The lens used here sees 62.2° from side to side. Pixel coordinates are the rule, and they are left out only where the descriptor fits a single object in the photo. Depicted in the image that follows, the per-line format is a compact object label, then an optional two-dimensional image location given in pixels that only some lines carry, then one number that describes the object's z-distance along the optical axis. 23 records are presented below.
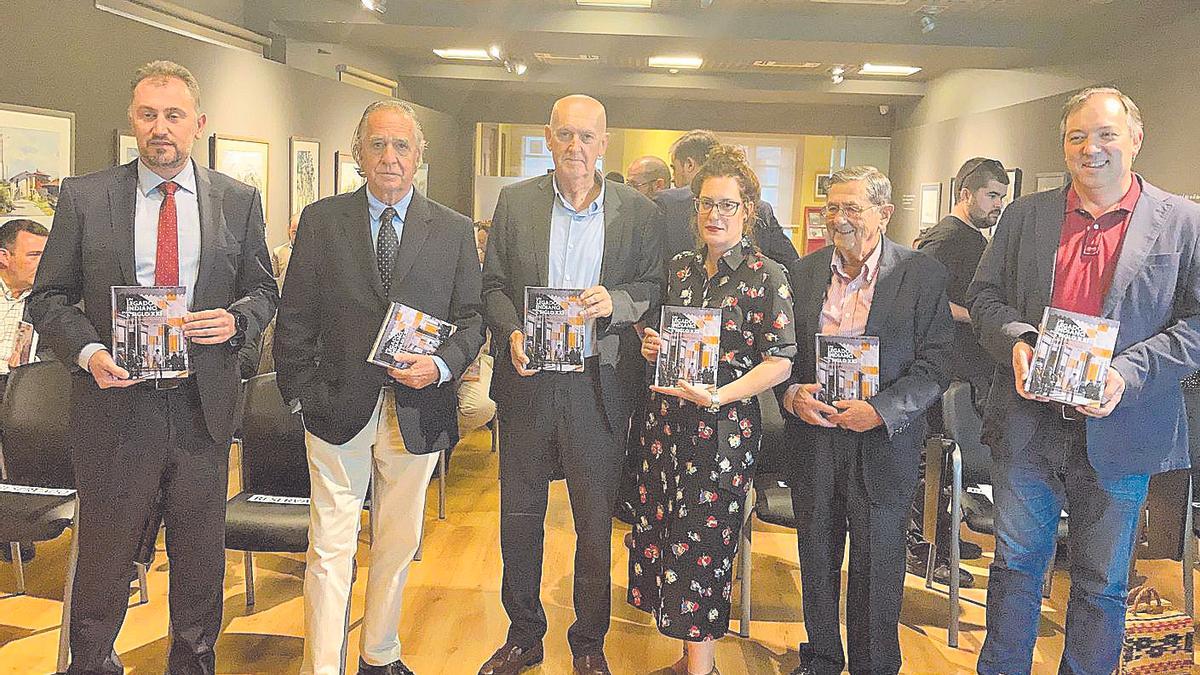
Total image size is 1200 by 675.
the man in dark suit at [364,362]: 2.94
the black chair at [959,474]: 3.81
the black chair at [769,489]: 3.76
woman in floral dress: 3.02
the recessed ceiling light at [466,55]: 10.65
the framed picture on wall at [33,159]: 4.98
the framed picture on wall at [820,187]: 13.27
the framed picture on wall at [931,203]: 10.91
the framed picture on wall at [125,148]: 5.86
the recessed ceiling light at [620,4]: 8.46
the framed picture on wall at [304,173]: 8.22
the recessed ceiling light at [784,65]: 10.87
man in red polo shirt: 2.78
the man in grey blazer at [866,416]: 3.05
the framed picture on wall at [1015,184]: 8.68
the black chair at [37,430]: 3.83
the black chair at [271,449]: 3.72
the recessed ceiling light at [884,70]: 10.73
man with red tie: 2.76
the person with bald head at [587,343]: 3.17
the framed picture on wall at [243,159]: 6.93
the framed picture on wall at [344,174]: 9.14
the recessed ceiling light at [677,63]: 10.78
